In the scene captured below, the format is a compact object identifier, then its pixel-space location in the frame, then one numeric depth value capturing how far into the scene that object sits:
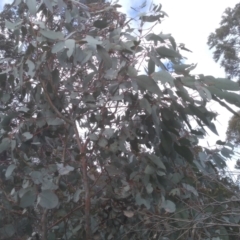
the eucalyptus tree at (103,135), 1.63
